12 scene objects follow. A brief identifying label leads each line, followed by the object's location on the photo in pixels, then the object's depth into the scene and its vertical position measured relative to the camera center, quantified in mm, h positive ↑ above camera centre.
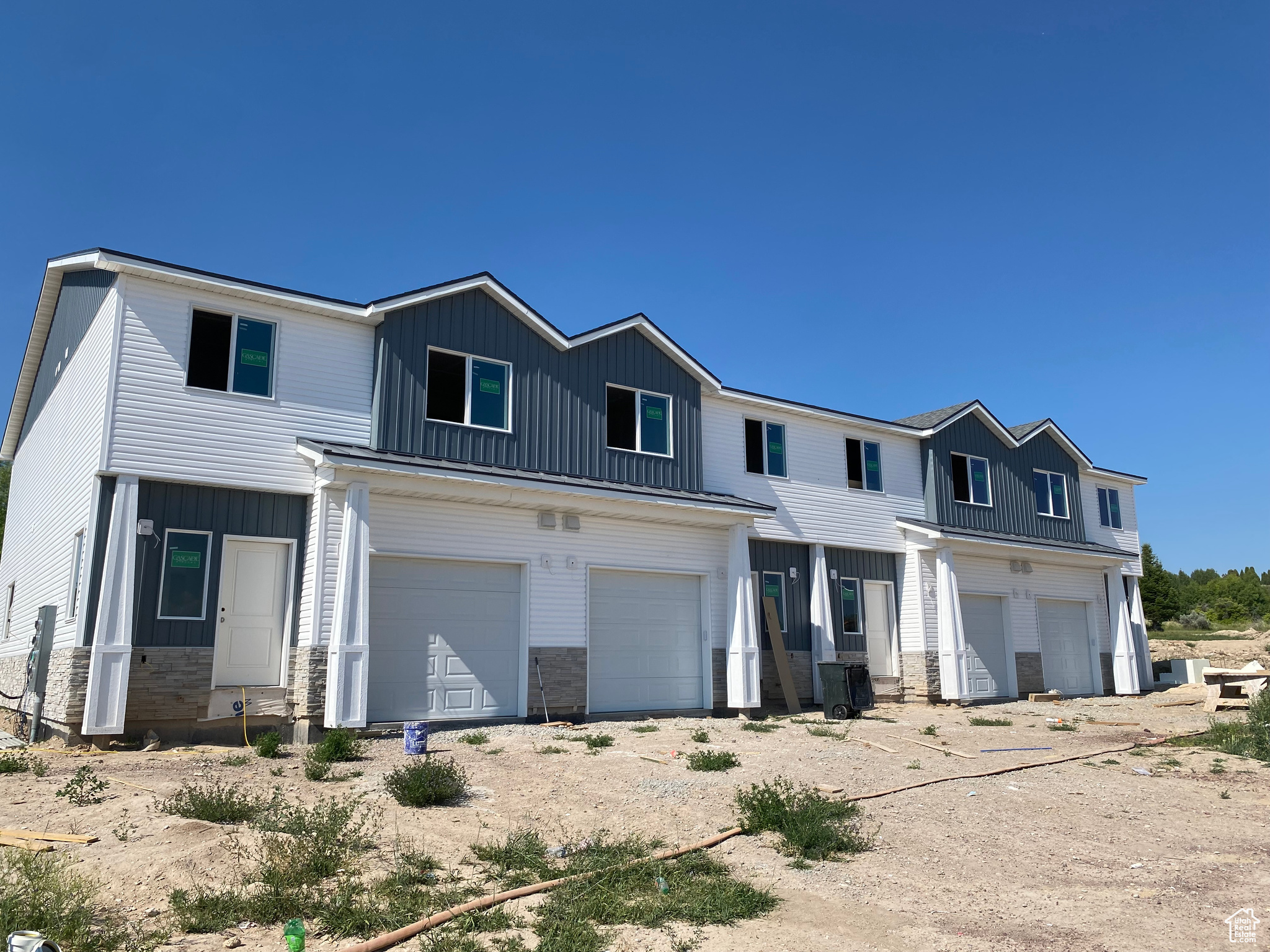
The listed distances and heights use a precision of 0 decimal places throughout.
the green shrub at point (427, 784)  9094 -1355
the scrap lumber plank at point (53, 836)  7414 -1513
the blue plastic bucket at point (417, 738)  12016 -1162
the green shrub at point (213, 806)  8070 -1400
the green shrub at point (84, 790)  8734 -1389
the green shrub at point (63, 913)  5238 -1541
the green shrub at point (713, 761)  11398 -1407
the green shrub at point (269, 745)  11961 -1251
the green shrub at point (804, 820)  7676 -1523
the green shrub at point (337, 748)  11508 -1256
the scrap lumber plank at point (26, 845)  7105 -1517
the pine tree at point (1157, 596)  56750 +3246
